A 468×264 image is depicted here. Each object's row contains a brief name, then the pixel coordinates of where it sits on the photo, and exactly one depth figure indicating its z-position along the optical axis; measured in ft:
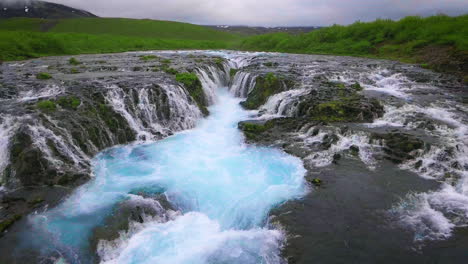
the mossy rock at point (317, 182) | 37.63
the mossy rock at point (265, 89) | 75.87
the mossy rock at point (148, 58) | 115.55
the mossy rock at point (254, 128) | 55.13
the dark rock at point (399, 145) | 42.37
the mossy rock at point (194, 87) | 72.78
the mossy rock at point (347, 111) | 56.18
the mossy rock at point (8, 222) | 28.62
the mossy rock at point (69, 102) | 50.78
